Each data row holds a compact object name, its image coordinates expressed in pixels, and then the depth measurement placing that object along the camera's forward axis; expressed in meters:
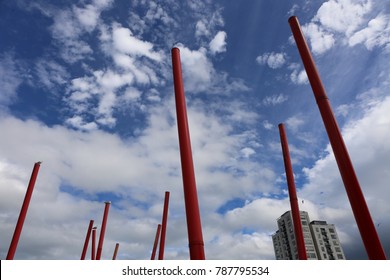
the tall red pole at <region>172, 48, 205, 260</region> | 5.28
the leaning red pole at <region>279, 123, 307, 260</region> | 10.34
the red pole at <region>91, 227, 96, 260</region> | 21.11
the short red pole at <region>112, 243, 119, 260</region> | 26.91
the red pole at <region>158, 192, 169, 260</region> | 15.69
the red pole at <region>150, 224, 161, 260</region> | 22.06
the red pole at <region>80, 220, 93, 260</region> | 20.64
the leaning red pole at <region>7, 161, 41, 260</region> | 13.24
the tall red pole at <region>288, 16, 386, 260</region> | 4.52
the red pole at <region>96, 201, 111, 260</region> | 18.02
